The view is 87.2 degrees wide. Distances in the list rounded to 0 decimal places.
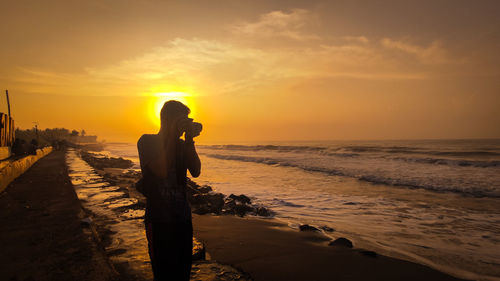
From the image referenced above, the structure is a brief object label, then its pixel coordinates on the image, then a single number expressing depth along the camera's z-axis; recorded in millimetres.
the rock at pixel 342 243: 4625
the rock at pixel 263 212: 7090
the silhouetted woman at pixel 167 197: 1855
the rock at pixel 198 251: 3074
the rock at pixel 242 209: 7246
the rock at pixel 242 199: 8496
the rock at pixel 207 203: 7160
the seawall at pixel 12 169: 7629
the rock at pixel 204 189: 10477
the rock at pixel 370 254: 4258
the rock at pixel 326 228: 5738
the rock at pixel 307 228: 5593
